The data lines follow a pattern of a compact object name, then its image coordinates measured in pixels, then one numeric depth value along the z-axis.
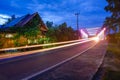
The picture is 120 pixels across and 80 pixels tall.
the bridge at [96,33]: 32.75
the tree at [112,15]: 11.37
